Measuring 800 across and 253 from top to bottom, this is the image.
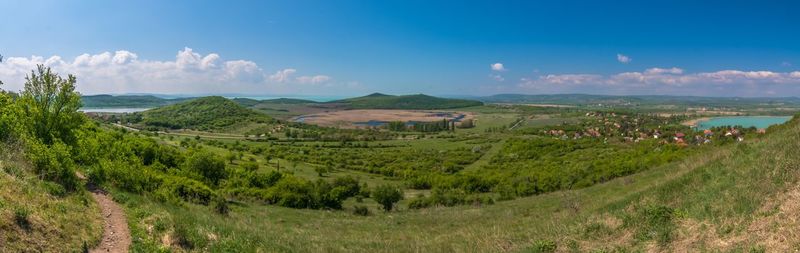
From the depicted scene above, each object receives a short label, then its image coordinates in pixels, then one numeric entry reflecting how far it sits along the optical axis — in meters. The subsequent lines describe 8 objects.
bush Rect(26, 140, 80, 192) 17.84
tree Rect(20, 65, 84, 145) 24.08
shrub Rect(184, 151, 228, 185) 57.03
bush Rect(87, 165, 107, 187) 21.09
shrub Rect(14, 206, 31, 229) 11.55
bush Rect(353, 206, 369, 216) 41.63
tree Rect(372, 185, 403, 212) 48.75
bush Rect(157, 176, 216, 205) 32.22
